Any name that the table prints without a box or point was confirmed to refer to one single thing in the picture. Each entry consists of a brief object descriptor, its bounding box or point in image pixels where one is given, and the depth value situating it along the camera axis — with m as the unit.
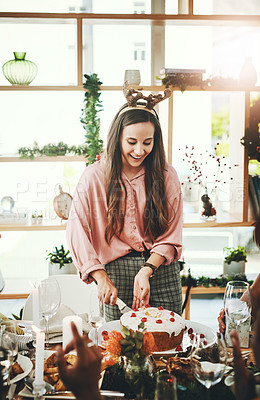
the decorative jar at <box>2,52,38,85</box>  3.28
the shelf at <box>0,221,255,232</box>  3.37
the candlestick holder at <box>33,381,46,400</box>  1.15
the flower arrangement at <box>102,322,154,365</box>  1.14
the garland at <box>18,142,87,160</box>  3.37
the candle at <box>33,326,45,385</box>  1.14
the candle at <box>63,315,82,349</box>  1.40
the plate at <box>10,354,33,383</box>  1.25
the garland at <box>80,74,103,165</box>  3.26
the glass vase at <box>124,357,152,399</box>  1.15
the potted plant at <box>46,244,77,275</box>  3.38
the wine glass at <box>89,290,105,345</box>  1.46
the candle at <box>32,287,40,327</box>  1.45
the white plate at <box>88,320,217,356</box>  1.48
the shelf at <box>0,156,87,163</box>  3.37
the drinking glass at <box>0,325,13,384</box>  1.11
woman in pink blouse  2.05
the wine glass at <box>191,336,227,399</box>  1.10
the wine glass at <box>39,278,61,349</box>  1.53
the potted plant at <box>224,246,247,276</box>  3.53
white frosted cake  1.50
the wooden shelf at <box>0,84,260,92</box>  3.32
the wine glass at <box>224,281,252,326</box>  1.46
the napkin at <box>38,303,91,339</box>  1.60
